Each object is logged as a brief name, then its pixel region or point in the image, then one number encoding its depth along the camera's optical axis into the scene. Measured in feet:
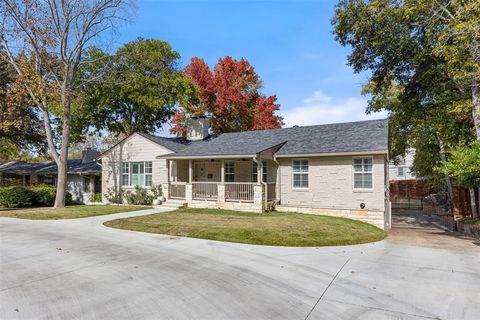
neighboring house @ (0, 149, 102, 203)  82.64
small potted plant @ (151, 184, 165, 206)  61.91
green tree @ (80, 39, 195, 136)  79.00
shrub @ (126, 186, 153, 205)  63.42
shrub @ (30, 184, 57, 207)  66.44
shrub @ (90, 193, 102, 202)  74.59
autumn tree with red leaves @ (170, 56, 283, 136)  97.86
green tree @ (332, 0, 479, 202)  39.88
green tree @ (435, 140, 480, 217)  31.03
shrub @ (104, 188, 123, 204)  68.50
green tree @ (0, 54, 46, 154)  76.61
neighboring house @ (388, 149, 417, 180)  131.90
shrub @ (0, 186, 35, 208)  61.52
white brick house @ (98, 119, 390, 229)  46.29
